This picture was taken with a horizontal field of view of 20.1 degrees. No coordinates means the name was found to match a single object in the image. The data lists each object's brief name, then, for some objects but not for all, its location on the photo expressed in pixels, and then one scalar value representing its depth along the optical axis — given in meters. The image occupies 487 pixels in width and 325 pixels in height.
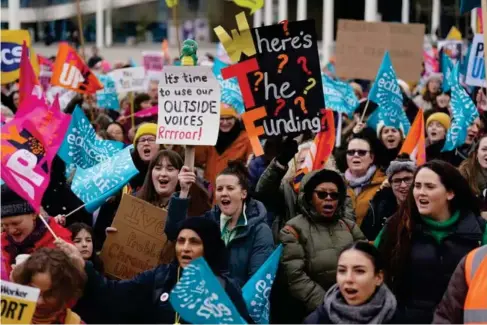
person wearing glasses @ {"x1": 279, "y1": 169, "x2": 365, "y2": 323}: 7.07
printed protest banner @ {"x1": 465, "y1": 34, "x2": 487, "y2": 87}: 12.02
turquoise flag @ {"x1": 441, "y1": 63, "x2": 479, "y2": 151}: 10.92
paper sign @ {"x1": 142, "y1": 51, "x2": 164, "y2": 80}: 19.94
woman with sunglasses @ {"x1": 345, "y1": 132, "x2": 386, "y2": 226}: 9.02
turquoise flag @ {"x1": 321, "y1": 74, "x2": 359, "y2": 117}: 12.76
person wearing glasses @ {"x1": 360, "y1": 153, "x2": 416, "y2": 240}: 8.05
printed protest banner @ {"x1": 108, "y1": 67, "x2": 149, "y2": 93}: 15.93
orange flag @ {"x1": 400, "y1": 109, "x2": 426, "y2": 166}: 9.26
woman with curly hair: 5.28
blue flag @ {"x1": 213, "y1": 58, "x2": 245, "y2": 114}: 12.95
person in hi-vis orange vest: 5.24
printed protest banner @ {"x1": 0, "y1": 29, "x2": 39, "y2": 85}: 12.94
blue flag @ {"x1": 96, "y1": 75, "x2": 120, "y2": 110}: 15.91
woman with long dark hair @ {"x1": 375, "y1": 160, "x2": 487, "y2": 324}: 6.25
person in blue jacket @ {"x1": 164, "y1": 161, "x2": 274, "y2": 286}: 7.06
